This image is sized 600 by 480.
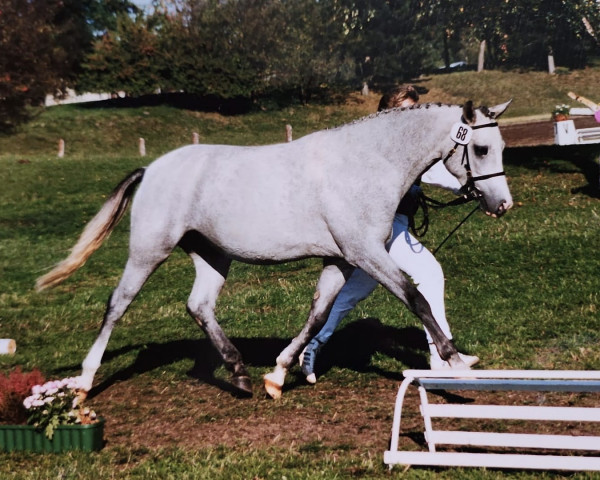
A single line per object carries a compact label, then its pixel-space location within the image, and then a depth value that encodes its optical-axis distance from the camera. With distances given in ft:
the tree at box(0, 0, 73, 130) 130.41
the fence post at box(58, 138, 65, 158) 112.37
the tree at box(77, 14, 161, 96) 145.69
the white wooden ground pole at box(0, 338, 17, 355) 30.60
